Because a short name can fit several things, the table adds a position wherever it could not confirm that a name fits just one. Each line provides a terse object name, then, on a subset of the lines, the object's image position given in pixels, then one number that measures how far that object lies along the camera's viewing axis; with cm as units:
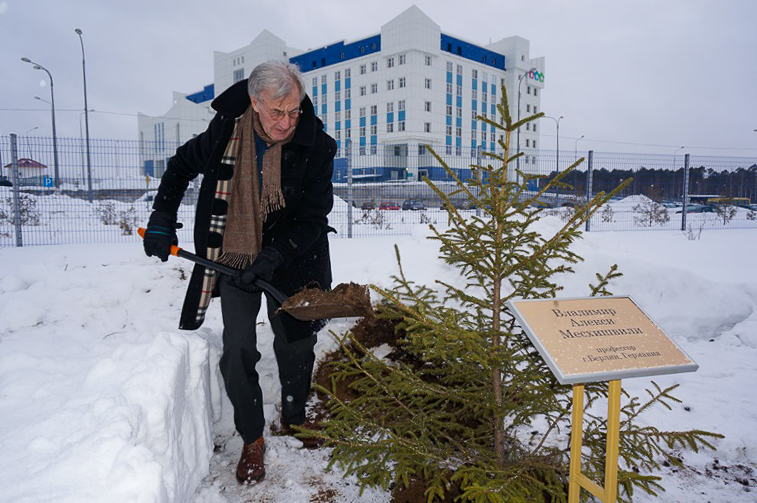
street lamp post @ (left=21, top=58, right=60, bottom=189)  869
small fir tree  176
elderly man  244
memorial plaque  153
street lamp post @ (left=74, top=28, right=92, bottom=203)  1772
